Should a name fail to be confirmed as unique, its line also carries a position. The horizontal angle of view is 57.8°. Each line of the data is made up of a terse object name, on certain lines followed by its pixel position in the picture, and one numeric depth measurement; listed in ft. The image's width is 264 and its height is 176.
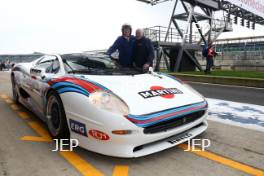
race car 7.54
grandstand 61.41
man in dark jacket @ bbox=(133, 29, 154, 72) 15.60
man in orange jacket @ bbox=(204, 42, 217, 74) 38.55
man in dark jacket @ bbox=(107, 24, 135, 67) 15.38
